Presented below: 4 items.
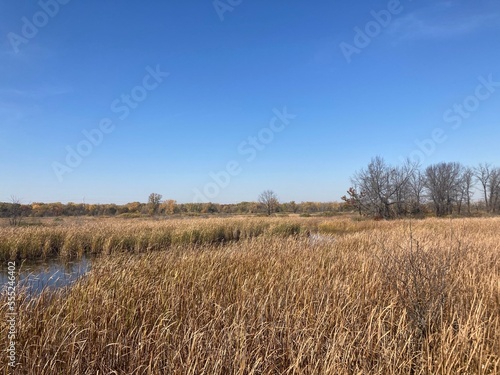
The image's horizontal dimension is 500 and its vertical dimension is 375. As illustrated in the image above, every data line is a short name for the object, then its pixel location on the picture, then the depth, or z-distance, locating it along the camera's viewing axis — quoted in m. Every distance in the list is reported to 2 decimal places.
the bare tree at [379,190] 39.09
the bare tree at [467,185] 63.97
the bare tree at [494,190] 60.88
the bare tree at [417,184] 42.80
